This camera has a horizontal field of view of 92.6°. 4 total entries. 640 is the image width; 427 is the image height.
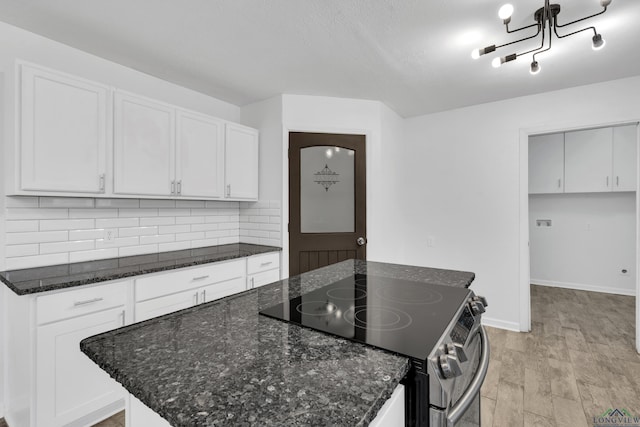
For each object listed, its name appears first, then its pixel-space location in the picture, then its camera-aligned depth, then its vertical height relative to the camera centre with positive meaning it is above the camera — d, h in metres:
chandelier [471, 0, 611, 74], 1.61 +1.10
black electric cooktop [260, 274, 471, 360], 0.84 -0.34
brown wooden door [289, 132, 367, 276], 3.12 +0.14
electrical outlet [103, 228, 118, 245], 2.28 -0.16
